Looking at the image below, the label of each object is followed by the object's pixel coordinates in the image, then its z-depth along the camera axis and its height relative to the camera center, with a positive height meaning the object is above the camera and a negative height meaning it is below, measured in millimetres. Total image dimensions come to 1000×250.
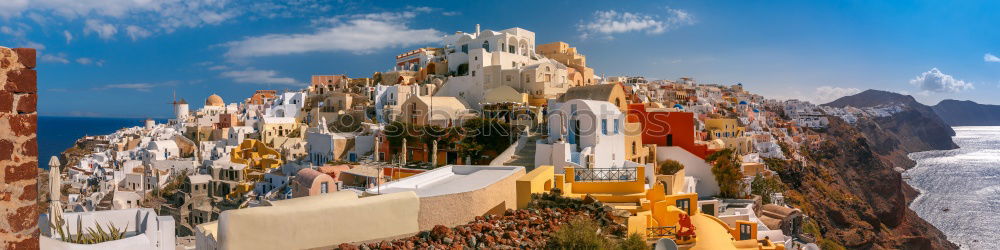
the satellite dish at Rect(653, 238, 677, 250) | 8758 -1881
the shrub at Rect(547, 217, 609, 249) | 8008 -1645
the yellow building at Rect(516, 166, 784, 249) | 10672 -1722
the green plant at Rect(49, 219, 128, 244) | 7461 -1480
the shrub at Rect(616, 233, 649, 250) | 8945 -1916
